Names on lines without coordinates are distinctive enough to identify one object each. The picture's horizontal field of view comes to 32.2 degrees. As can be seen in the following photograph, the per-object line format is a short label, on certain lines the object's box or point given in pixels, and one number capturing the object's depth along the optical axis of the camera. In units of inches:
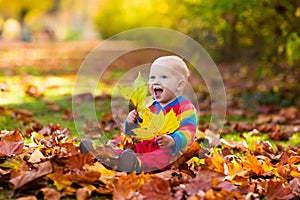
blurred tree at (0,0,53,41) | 1362.0
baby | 100.3
